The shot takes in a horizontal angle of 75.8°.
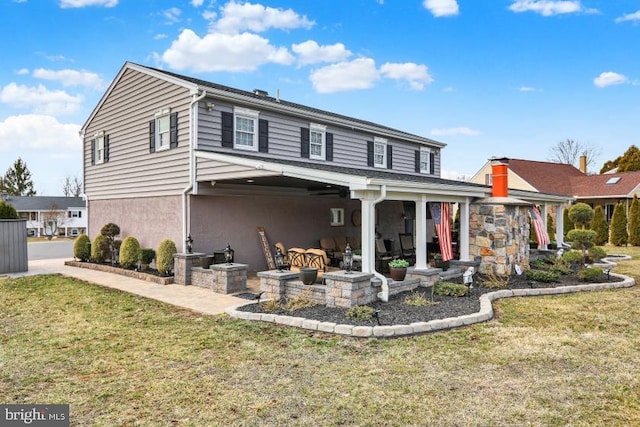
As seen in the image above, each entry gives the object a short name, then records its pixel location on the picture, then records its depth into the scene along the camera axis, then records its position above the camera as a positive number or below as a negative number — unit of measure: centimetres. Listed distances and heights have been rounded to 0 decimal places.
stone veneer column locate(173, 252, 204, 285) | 1030 -115
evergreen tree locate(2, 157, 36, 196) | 4878 +481
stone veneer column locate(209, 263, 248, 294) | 918 -130
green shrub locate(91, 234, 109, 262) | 1340 -91
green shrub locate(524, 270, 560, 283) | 1011 -139
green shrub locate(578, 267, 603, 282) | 1029 -137
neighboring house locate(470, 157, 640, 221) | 2577 +266
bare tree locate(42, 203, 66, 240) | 3656 -2
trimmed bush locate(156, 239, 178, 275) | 1095 -96
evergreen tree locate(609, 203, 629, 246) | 2130 -36
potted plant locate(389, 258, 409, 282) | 872 -106
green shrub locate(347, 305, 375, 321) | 657 -150
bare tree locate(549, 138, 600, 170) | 4628 +777
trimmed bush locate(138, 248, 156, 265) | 1192 -103
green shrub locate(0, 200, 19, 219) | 1358 +31
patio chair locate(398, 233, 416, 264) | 1255 -91
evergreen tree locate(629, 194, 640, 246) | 2103 -15
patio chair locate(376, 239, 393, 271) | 959 -94
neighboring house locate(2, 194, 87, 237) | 4031 +75
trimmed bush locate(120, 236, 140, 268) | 1204 -93
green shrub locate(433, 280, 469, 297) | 836 -143
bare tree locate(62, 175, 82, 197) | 5907 +481
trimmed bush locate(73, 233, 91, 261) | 1430 -100
